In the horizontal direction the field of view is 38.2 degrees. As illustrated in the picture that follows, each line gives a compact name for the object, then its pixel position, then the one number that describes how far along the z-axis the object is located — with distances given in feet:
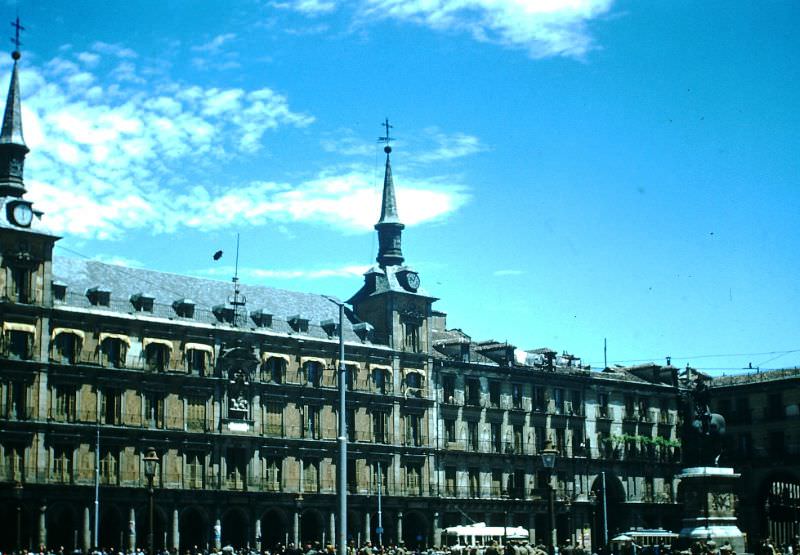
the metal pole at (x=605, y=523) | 273.58
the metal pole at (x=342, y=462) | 119.75
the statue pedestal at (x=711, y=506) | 142.00
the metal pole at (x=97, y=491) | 206.28
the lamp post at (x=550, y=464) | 112.50
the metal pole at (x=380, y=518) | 246.62
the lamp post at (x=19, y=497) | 196.03
